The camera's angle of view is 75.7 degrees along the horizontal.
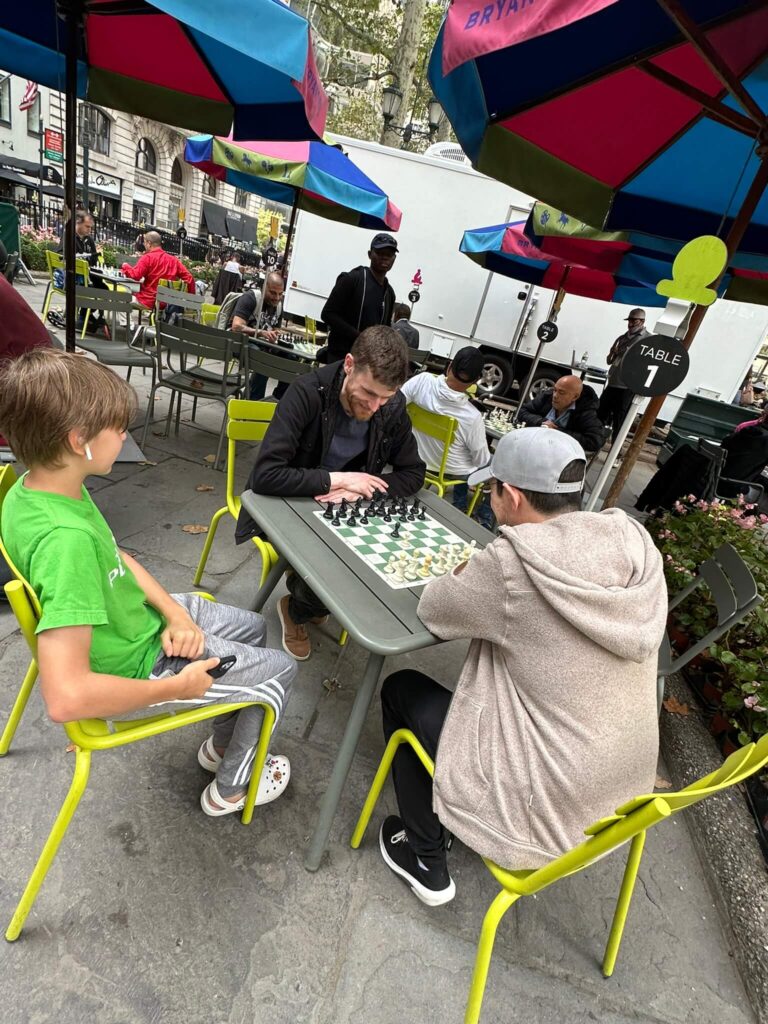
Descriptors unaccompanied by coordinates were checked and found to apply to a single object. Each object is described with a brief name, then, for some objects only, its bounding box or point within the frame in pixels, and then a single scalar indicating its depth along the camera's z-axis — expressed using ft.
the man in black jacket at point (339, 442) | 7.06
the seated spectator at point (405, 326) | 21.82
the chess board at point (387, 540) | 5.92
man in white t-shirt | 12.20
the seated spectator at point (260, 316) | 19.49
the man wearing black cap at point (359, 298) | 15.46
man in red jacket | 22.95
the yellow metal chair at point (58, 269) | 21.11
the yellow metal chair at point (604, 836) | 3.29
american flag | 56.03
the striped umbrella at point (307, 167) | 15.48
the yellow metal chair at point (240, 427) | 8.74
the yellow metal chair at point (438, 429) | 12.72
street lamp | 41.32
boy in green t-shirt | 3.62
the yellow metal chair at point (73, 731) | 3.57
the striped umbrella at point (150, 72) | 9.70
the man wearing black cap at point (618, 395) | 22.82
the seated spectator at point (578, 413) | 15.44
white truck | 30.22
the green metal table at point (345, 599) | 4.85
